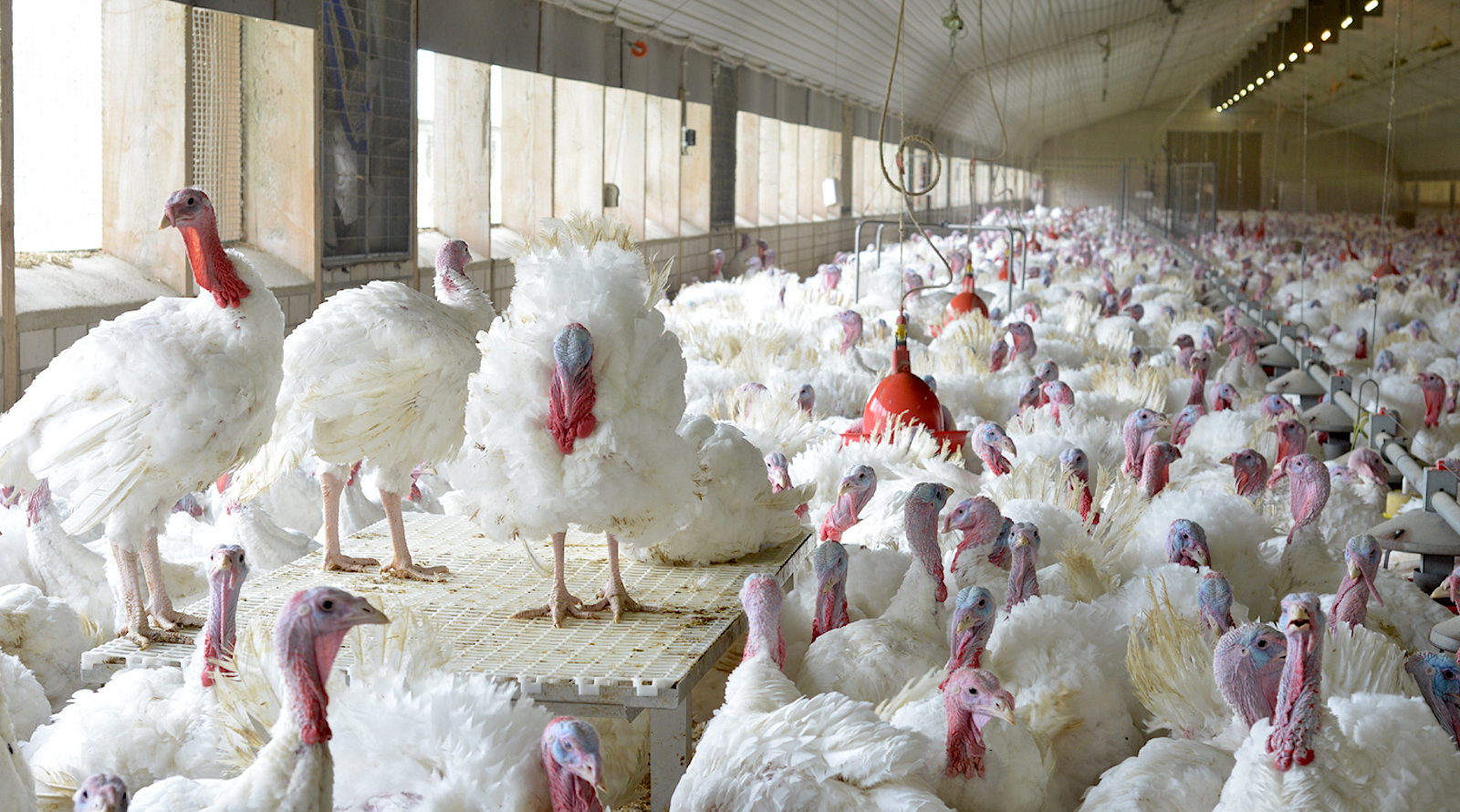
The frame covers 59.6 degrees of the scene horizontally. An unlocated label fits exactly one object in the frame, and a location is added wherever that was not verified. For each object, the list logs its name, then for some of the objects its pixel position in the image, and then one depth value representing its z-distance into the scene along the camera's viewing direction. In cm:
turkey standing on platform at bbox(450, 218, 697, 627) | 321
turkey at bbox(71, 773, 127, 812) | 218
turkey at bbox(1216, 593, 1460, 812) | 272
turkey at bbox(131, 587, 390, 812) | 229
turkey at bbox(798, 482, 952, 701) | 354
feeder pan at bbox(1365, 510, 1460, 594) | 457
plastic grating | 305
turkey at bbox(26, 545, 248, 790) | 294
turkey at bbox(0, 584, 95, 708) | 393
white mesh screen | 697
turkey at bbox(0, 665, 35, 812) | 217
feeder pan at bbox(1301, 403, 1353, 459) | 712
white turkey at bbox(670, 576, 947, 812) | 275
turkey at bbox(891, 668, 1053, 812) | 309
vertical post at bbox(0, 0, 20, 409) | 534
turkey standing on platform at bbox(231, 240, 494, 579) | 368
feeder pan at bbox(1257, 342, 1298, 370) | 900
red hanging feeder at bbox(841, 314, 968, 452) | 598
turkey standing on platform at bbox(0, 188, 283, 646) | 327
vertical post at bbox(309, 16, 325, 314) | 752
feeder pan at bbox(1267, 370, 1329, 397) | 786
